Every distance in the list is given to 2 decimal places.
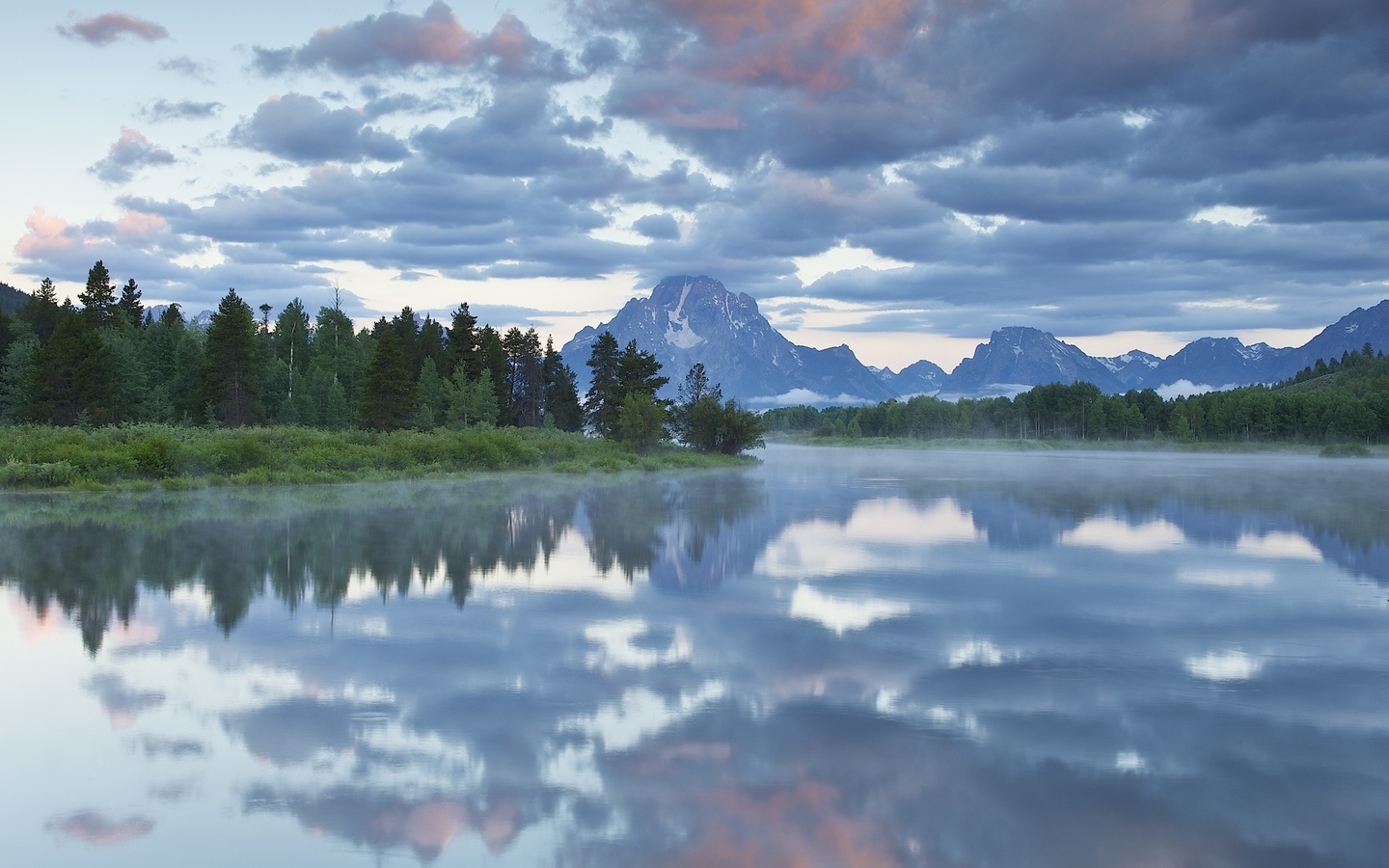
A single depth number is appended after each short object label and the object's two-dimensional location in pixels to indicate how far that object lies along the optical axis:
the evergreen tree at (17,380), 57.17
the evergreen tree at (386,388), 64.75
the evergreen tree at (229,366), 63.38
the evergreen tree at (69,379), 56.34
